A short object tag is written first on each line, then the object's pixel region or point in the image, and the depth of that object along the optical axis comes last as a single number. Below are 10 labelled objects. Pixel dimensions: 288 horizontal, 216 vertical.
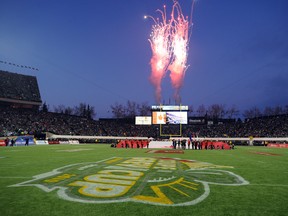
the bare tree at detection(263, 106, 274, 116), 158.00
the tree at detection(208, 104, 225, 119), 139.25
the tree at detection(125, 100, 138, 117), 137.24
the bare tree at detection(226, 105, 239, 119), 140.75
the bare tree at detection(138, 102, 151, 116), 138.50
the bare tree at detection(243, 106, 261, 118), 155.09
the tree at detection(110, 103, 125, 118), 136.50
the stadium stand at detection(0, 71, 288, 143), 68.50
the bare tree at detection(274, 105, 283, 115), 153.62
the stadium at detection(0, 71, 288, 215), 6.63
